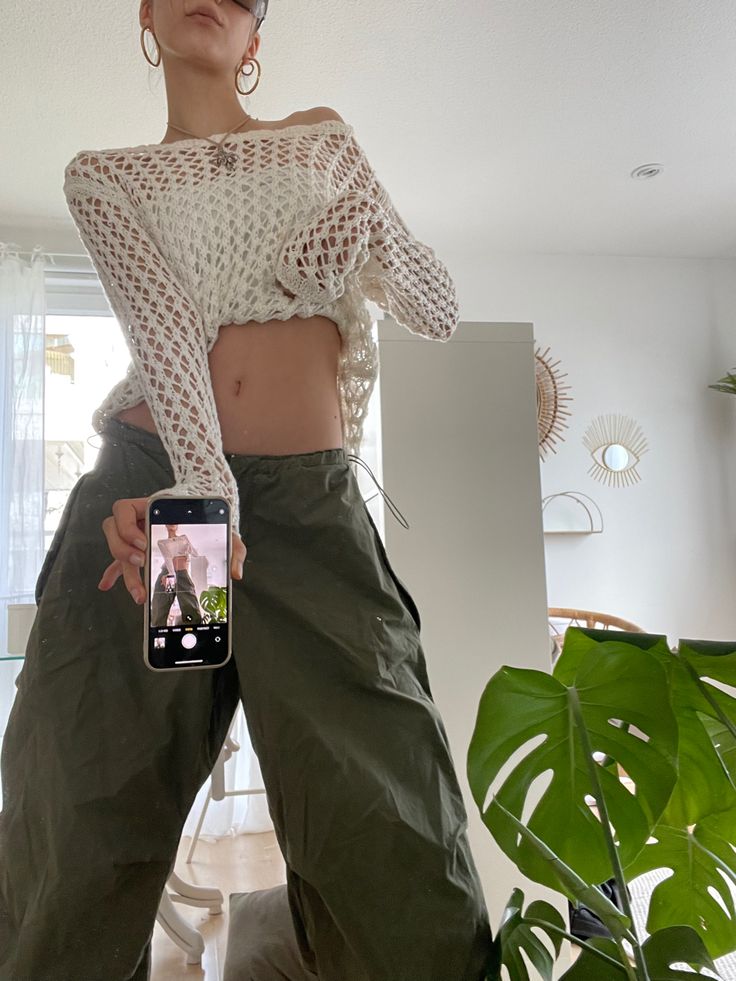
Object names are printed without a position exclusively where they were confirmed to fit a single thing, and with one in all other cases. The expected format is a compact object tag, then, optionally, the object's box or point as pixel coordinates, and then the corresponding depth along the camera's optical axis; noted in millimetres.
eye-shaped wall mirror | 2648
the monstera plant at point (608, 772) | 452
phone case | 433
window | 2141
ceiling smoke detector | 2143
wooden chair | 2328
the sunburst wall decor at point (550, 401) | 2613
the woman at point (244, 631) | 469
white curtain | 2092
